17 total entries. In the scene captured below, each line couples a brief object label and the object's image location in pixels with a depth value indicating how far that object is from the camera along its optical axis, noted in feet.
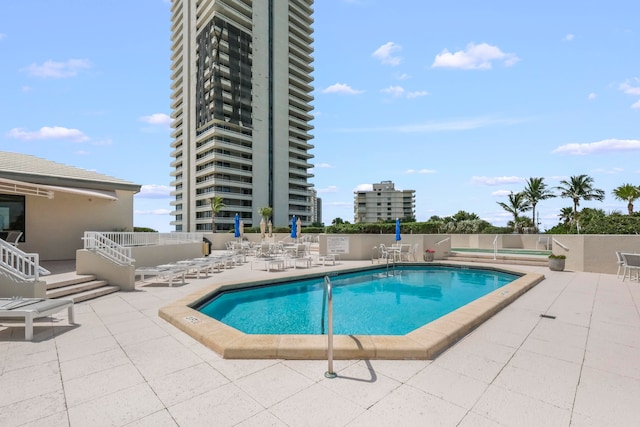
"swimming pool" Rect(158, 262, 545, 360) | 12.46
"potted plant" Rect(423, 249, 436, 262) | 50.29
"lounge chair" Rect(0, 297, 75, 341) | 14.84
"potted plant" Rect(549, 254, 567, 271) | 38.73
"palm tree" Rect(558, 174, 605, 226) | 118.73
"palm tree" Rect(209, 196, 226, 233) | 140.76
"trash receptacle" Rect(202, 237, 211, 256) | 53.36
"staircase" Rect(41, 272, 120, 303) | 23.75
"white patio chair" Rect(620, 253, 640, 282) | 31.30
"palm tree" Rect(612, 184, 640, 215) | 97.69
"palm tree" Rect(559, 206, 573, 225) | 130.54
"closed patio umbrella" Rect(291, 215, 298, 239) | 65.87
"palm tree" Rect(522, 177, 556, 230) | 119.55
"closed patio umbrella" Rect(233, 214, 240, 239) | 66.88
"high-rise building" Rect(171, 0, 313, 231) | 177.58
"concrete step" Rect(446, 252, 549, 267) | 44.24
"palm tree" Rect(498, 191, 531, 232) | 117.79
